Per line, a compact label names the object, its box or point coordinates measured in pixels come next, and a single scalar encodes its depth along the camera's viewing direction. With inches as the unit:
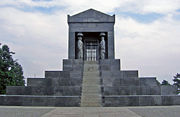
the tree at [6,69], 1132.5
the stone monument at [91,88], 501.4
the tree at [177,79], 2142.7
